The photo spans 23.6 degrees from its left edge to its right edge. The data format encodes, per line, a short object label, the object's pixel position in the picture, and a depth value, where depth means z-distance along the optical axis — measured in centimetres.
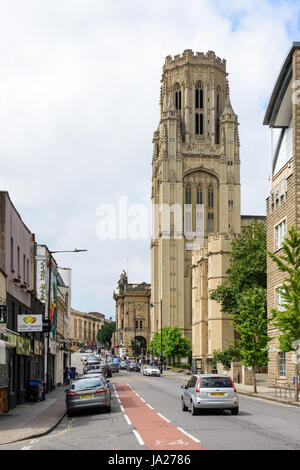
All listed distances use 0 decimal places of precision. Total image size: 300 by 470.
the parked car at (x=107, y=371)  6496
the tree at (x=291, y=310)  3381
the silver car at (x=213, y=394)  2400
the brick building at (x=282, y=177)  4078
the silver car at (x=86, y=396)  2628
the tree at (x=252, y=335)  4225
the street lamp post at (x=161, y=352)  10156
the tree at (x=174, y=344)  10381
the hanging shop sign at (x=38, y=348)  3864
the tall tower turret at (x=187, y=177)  12281
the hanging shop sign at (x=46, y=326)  3353
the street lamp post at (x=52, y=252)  3566
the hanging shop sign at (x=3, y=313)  2512
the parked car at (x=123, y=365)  10326
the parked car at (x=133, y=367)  9381
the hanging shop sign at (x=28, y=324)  3012
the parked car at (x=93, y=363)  7228
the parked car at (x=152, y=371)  7562
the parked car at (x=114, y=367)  8502
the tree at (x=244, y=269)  6019
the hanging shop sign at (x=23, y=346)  2992
